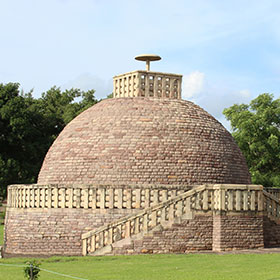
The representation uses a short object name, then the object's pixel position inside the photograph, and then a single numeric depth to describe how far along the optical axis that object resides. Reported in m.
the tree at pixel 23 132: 36.94
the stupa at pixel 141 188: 19.33
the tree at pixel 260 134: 39.34
